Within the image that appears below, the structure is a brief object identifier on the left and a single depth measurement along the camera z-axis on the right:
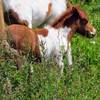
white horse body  10.78
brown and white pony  9.26
